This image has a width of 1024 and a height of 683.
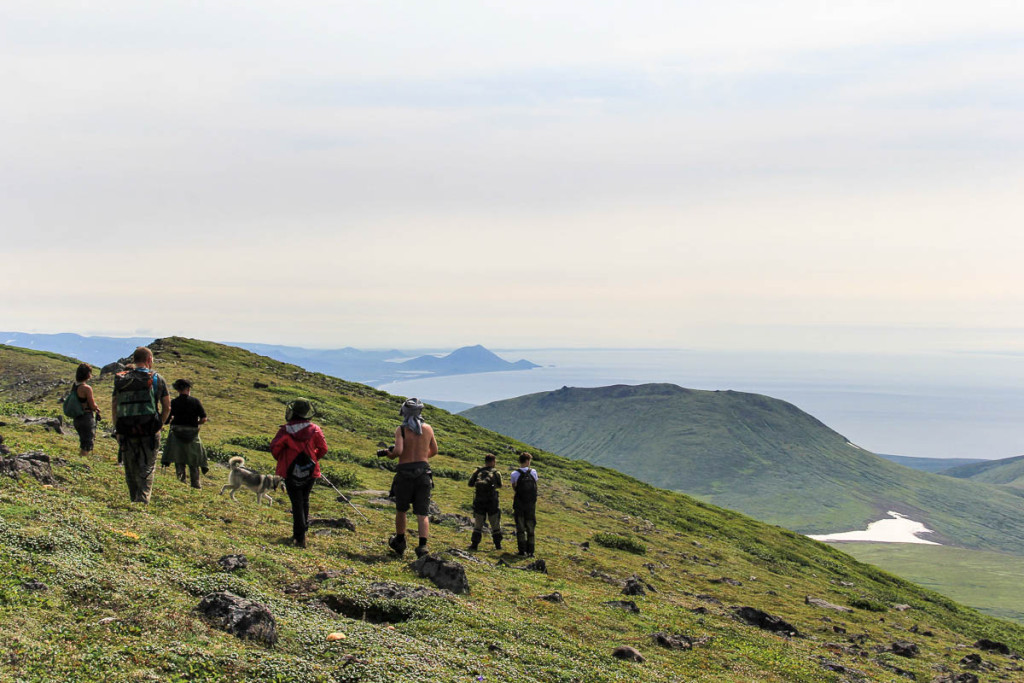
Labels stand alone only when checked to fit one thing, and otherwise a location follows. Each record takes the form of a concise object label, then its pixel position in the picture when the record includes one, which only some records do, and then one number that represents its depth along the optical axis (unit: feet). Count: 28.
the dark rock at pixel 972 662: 77.82
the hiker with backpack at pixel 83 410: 68.08
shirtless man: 56.95
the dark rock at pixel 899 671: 63.45
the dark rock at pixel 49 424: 85.46
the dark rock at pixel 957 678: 64.13
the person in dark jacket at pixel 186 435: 68.64
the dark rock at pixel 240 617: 34.14
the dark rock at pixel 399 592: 46.24
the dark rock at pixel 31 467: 51.06
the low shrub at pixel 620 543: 110.93
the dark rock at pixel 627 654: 47.19
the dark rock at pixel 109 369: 159.31
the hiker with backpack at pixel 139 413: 51.70
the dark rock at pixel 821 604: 101.79
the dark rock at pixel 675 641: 53.62
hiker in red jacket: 53.11
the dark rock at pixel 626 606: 63.00
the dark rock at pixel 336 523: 67.62
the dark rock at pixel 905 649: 74.54
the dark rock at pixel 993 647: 96.78
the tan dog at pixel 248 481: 68.44
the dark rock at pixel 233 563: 43.86
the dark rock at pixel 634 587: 72.59
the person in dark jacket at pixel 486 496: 73.94
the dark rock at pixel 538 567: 72.84
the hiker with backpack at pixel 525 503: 75.36
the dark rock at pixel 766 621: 72.38
